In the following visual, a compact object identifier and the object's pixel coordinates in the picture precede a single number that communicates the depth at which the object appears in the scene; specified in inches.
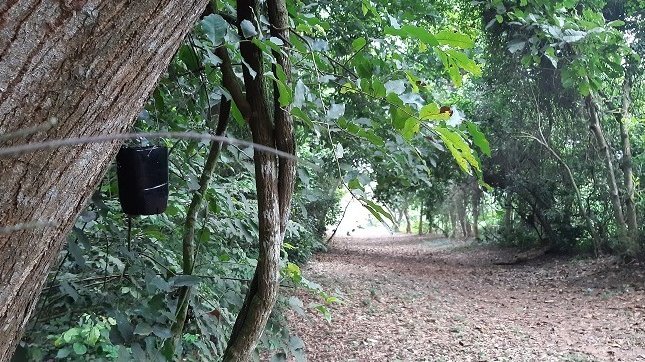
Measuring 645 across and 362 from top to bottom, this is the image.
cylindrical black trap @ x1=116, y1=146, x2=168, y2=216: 59.8
